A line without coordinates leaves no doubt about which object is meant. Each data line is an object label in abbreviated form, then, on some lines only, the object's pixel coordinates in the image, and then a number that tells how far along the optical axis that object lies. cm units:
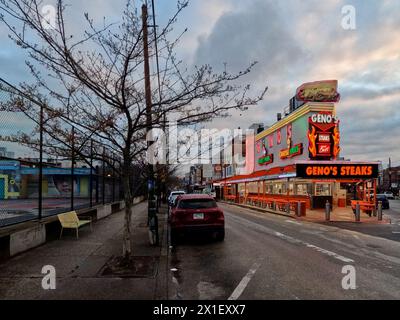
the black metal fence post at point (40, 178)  1062
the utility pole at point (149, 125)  826
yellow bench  1201
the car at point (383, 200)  3547
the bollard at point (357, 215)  2052
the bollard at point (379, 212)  2120
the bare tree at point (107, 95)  753
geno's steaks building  2481
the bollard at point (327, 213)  2117
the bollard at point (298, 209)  2370
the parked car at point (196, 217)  1236
